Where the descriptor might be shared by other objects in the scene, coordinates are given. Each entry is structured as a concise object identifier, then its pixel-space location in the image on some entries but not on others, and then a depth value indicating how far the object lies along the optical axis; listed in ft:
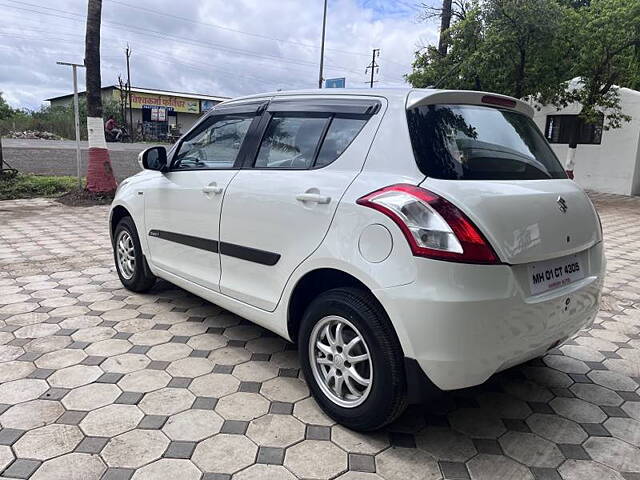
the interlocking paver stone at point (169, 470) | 6.94
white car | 6.84
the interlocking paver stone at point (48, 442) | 7.35
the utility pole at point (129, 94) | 120.98
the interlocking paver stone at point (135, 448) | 7.25
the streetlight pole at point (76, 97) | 30.60
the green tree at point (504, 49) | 38.14
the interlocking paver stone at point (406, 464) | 7.16
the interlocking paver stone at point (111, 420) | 7.96
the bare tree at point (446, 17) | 43.93
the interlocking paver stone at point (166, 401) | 8.60
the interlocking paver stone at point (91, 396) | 8.66
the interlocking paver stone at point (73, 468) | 6.89
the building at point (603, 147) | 48.42
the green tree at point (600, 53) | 39.58
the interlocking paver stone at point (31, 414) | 8.06
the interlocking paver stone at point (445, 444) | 7.67
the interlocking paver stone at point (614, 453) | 7.53
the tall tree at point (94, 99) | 32.12
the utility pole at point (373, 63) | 146.78
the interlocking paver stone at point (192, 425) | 7.90
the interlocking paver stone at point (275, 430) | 7.84
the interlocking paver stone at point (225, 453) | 7.22
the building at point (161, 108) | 137.28
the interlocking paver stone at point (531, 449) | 7.57
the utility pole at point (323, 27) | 83.28
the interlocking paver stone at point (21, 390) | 8.82
